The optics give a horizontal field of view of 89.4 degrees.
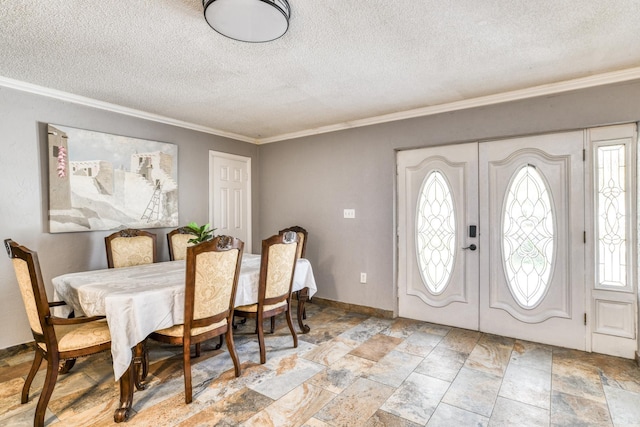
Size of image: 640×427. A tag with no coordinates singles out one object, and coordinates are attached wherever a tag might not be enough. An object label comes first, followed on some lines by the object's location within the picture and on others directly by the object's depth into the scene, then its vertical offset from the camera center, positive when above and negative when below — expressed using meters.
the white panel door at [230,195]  4.41 +0.27
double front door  2.88 -0.24
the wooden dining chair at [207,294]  2.08 -0.55
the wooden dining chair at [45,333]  1.83 -0.73
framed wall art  2.99 +0.34
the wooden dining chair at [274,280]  2.65 -0.57
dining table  1.92 -0.58
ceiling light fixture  1.63 +1.05
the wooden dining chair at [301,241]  3.50 -0.31
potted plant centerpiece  3.04 -0.19
